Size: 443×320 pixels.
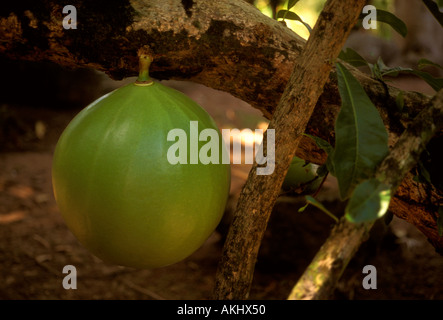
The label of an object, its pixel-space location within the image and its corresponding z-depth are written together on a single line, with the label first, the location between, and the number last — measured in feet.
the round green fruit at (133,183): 2.88
